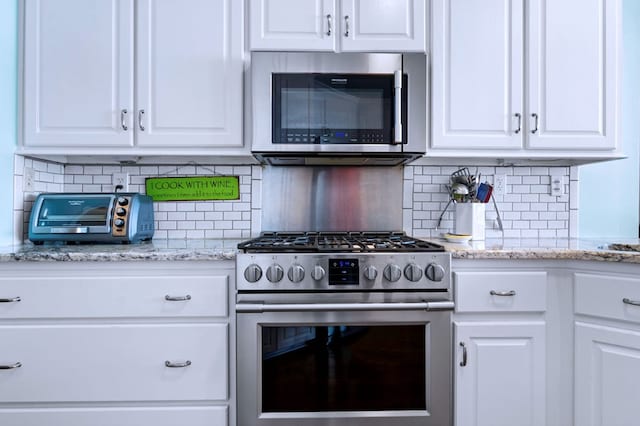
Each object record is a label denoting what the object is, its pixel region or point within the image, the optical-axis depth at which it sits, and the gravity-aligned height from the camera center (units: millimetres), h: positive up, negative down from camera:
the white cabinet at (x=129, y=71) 1703 +651
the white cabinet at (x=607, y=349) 1357 -517
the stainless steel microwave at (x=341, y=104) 1622 +484
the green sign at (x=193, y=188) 2043 +132
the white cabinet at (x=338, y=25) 1717 +877
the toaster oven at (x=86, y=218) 1690 -32
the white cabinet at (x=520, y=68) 1743 +690
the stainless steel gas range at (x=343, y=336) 1402 -478
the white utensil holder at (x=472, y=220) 1861 -35
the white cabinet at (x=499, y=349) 1461 -541
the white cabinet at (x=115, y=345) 1393 -510
